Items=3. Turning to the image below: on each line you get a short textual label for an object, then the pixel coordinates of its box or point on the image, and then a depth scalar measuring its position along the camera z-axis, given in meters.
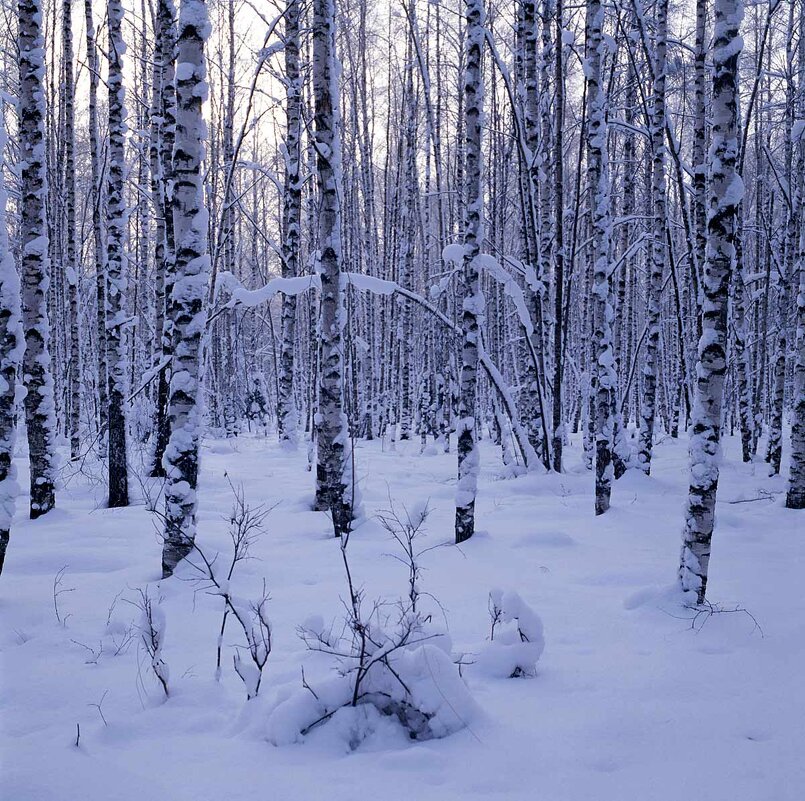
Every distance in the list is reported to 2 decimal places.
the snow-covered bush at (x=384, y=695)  2.74
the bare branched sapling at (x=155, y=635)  3.00
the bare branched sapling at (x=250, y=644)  2.88
